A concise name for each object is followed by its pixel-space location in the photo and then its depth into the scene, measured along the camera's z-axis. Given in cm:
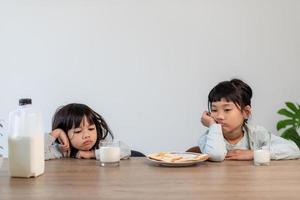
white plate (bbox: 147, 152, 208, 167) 136
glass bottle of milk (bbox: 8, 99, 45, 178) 114
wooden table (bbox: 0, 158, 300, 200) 97
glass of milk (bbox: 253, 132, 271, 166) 139
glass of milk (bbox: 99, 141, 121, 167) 139
